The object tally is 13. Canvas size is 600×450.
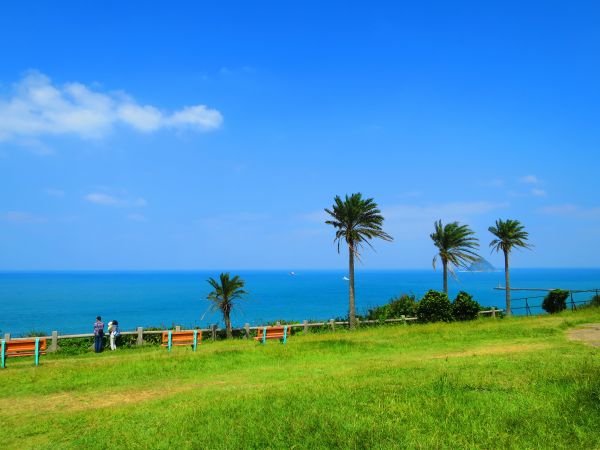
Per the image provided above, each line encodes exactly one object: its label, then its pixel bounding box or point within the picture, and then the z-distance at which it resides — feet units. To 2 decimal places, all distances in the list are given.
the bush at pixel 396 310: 123.95
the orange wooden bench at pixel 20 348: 60.84
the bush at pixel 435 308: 108.99
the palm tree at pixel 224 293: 102.27
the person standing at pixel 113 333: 77.38
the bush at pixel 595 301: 116.93
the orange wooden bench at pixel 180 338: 72.69
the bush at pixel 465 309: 109.50
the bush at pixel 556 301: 123.34
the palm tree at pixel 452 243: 143.54
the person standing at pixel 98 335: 74.54
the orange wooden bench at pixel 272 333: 76.59
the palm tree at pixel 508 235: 163.84
